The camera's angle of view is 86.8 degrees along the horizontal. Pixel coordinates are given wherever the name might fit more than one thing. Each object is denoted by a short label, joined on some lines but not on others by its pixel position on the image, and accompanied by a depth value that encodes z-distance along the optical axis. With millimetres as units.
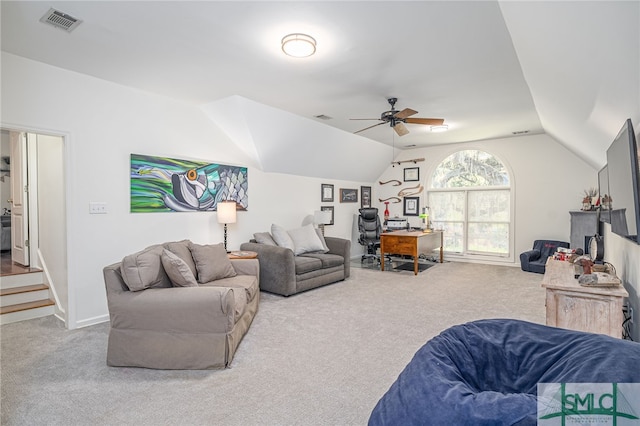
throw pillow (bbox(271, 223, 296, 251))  5098
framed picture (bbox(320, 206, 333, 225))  6887
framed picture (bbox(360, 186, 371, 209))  8102
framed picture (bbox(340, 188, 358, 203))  7449
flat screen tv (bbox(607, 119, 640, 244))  1898
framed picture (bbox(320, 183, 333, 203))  6883
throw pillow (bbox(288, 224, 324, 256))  5284
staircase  3574
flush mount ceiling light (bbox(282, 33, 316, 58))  2639
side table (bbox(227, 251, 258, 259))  4243
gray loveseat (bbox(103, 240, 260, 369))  2520
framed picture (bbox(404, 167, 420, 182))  7781
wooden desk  5789
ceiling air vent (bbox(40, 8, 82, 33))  2381
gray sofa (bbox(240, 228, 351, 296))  4422
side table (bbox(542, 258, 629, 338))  2264
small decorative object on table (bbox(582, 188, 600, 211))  5368
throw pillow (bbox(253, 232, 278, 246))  4984
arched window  6859
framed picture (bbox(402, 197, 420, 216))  7812
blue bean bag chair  983
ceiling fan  4113
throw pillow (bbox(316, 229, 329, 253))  5515
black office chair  6934
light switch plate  3514
